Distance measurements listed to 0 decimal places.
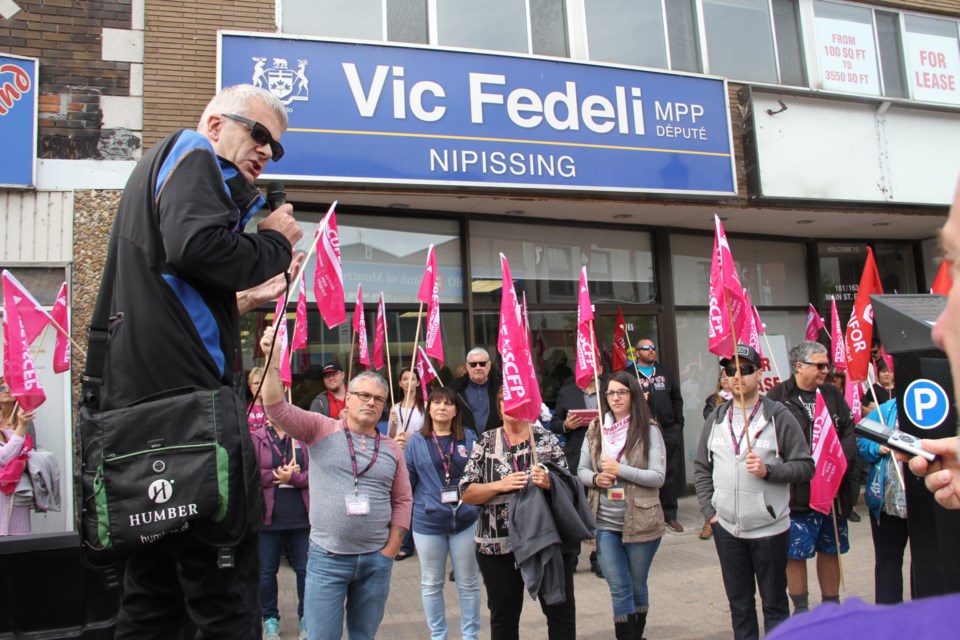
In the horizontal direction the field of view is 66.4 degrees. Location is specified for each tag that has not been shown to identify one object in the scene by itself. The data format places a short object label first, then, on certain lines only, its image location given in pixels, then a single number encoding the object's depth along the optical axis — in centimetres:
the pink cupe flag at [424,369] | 831
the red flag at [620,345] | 1041
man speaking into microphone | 189
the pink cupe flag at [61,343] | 703
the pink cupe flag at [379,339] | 848
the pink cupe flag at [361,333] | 778
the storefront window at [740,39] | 1083
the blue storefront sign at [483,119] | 834
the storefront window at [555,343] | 1038
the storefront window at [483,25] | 940
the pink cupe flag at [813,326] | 1049
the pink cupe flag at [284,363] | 678
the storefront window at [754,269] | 1162
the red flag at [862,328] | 649
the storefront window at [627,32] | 1020
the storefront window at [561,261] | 1019
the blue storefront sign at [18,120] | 768
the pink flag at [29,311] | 632
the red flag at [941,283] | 504
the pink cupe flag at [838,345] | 811
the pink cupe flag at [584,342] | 630
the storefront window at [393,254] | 927
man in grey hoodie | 476
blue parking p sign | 309
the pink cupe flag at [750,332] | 723
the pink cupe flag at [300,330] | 707
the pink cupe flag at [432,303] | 746
